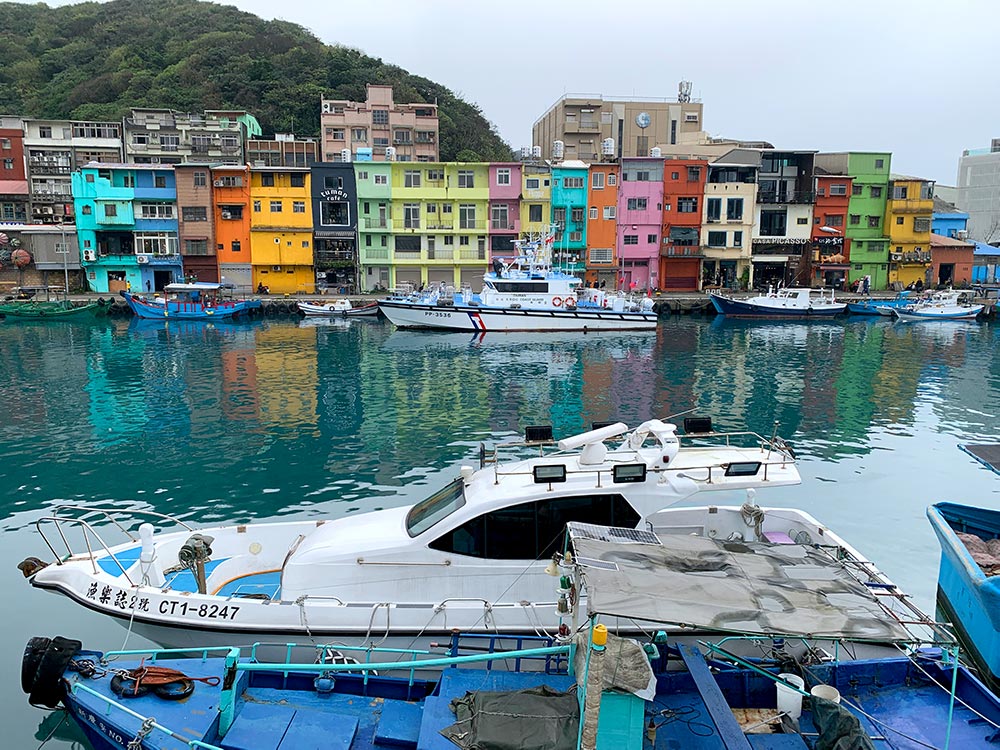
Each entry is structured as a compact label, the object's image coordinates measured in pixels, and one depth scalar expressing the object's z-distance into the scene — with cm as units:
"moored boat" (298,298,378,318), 5331
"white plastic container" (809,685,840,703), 711
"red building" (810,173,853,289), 6569
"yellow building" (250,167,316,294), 5969
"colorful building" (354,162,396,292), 6044
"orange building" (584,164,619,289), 6288
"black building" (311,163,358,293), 6016
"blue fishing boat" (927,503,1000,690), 952
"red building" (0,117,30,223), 6069
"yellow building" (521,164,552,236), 6159
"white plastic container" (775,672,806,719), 731
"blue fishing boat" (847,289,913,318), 5634
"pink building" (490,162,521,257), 6134
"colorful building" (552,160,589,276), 6203
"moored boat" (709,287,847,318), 5534
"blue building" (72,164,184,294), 5781
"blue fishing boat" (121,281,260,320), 5019
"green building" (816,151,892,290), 6706
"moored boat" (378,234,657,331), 4788
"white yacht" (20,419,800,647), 894
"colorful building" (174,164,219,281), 5891
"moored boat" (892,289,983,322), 5450
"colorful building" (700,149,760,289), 6397
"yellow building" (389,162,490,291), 6100
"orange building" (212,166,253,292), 5903
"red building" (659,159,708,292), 6331
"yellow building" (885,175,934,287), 6694
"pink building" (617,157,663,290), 6316
